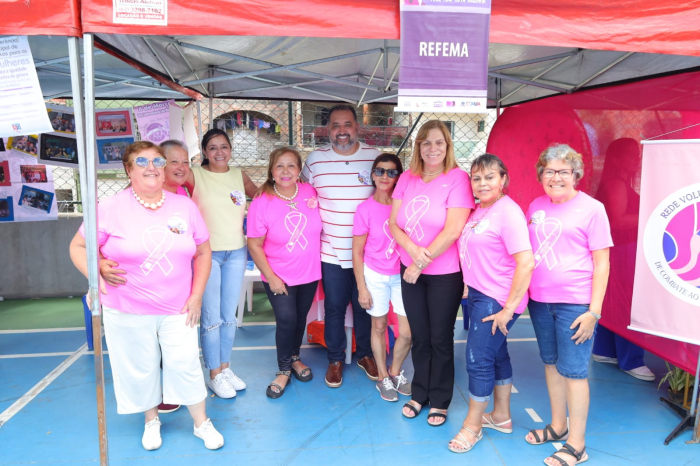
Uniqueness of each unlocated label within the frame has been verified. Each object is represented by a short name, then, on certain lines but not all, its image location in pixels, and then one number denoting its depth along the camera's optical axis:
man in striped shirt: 3.02
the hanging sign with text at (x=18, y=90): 2.02
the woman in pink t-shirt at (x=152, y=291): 2.27
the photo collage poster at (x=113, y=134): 4.07
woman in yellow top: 2.91
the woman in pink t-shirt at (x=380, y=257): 2.87
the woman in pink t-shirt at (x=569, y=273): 2.23
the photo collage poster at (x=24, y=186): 4.90
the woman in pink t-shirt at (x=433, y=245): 2.50
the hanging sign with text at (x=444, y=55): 2.09
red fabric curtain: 2.77
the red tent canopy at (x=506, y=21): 1.99
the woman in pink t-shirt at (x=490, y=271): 2.25
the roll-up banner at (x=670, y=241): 2.37
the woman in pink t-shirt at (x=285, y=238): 2.95
